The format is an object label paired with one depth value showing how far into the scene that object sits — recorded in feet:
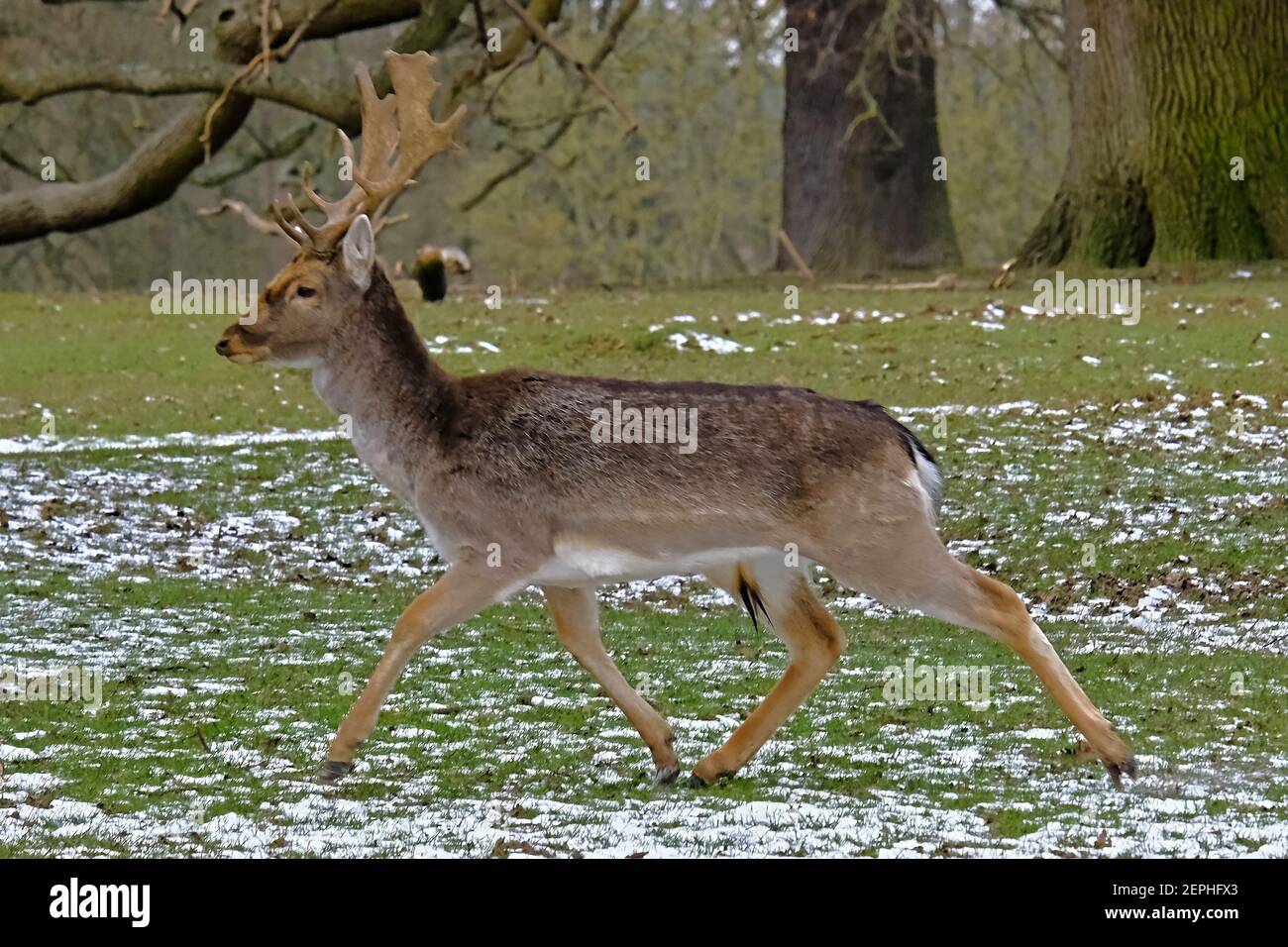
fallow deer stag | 24.66
